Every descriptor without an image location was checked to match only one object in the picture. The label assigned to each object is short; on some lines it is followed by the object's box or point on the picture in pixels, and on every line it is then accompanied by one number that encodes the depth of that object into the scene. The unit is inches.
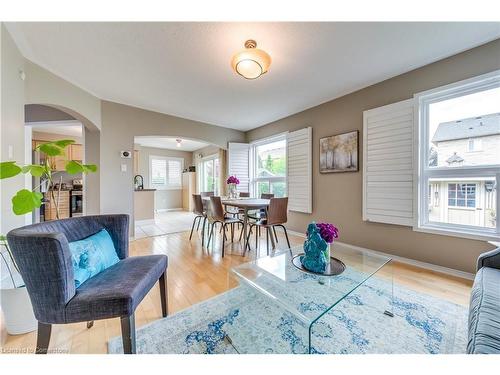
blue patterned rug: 45.9
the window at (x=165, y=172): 273.7
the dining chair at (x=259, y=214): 130.3
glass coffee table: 40.5
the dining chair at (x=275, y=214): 104.3
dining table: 103.4
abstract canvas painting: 114.5
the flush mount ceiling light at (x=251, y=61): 71.4
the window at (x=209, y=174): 253.6
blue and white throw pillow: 44.8
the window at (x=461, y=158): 75.9
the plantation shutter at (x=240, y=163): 187.3
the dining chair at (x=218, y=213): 110.3
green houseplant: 44.3
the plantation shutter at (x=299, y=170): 139.4
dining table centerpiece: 144.3
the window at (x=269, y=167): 167.0
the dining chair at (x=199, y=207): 129.2
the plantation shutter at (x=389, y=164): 93.6
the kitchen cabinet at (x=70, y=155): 189.5
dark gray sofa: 30.3
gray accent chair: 36.1
